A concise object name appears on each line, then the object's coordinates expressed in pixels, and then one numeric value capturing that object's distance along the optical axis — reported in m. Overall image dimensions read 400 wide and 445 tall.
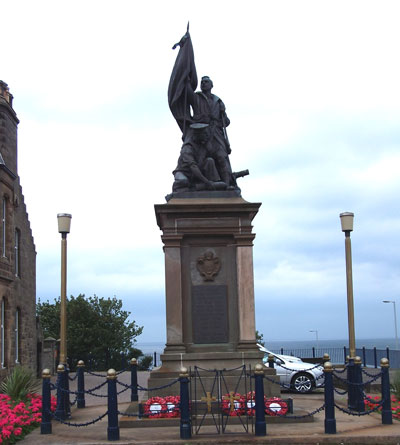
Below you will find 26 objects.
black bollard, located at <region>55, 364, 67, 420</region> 14.02
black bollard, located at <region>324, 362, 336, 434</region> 11.73
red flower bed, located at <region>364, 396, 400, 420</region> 13.73
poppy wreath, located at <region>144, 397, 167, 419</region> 12.98
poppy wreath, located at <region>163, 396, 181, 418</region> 12.94
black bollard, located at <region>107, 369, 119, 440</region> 11.56
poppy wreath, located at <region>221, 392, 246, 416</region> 12.80
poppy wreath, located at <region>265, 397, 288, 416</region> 12.96
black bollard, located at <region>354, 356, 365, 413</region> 14.23
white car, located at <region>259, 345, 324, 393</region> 20.64
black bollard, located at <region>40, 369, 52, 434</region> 12.69
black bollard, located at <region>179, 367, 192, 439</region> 11.70
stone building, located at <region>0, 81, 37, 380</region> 27.67
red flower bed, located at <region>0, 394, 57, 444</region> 11.76
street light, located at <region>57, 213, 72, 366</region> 15.19
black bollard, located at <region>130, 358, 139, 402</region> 17.16
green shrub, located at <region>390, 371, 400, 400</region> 15.20
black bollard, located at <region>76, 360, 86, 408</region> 16.73
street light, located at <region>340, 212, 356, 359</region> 14.75
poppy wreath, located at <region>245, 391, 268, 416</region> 12.60
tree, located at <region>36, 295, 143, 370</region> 43.47
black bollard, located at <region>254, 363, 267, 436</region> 11.63
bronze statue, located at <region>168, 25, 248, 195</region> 15.67
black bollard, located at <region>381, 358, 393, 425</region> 12.66
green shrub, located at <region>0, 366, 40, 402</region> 15.94
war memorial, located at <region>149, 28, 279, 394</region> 14.23
